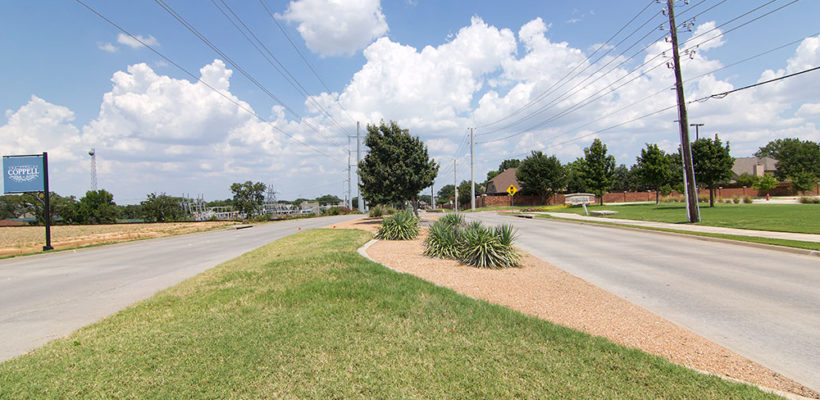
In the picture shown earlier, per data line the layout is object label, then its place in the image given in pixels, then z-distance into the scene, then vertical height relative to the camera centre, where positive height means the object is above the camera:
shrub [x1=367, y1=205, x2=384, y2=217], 38.00 -0.56
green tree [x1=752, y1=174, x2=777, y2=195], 48.38 +0.88
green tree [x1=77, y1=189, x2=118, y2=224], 47.56 +0.95
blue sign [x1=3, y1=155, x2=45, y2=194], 19.88 +2.39
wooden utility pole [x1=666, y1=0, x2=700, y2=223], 20.30 +2.34
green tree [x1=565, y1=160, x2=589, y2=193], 59.92 +2.50
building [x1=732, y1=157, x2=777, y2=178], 66.14 +4.36
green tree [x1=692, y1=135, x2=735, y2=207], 30.91 +2.50
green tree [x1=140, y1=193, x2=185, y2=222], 44.62 +0.67
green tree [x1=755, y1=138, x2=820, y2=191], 65.00 +5.51
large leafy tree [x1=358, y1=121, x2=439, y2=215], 23.16 +2.43
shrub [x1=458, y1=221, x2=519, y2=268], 9.67 -1.22
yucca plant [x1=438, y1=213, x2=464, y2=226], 13.55 -0.60
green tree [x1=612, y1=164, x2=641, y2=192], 93.69 +3.70
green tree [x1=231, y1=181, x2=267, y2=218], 42.62 +1.60
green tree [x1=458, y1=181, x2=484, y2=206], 80.12 +2.38
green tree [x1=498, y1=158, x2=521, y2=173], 120.36 +11.34
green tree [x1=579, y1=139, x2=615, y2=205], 45.22 +3.43
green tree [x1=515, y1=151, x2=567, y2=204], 53.03 +3.46
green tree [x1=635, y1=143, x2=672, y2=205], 40.66 +3.06
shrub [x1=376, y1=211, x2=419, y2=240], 15.61 -0.94
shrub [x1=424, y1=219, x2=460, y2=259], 11.18 -1.16
